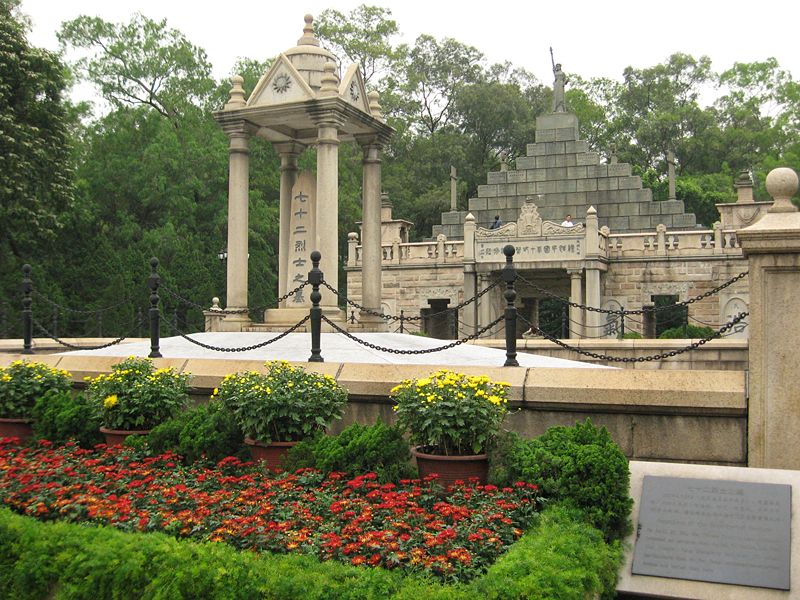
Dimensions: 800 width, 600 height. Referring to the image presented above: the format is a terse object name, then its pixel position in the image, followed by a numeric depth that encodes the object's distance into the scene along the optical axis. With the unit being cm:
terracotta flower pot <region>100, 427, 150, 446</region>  839
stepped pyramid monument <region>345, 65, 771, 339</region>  2675
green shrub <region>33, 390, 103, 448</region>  874
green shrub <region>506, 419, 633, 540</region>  573
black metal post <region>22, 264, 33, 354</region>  1240
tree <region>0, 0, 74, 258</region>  2536
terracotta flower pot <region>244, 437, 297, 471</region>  751
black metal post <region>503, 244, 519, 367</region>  834
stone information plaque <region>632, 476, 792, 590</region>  514
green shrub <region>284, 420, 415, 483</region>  689
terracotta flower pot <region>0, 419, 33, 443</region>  927
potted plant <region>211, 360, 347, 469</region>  748
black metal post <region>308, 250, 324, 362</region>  937
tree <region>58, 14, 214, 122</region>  3522
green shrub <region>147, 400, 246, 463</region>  771
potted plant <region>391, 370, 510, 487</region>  665
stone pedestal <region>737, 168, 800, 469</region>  655
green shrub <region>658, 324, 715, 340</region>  2042
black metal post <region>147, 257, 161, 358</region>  1055
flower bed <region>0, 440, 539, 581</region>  515
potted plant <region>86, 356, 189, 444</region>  841
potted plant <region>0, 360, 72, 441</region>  927
